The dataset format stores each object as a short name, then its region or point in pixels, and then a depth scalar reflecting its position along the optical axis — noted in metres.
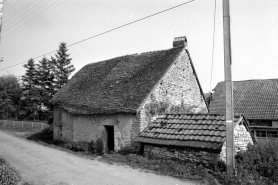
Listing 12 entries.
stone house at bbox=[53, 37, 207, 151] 13.45
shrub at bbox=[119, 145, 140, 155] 12.65
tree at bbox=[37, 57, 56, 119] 41.34
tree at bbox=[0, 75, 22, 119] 47.83
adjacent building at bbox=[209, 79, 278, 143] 22.09
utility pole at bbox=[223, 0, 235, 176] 8.18
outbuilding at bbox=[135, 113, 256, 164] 9.47
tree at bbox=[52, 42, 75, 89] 42.06
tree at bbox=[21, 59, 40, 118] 41.23
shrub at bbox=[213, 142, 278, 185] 8.06
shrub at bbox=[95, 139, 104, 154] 14.23
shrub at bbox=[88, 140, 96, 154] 14.47
